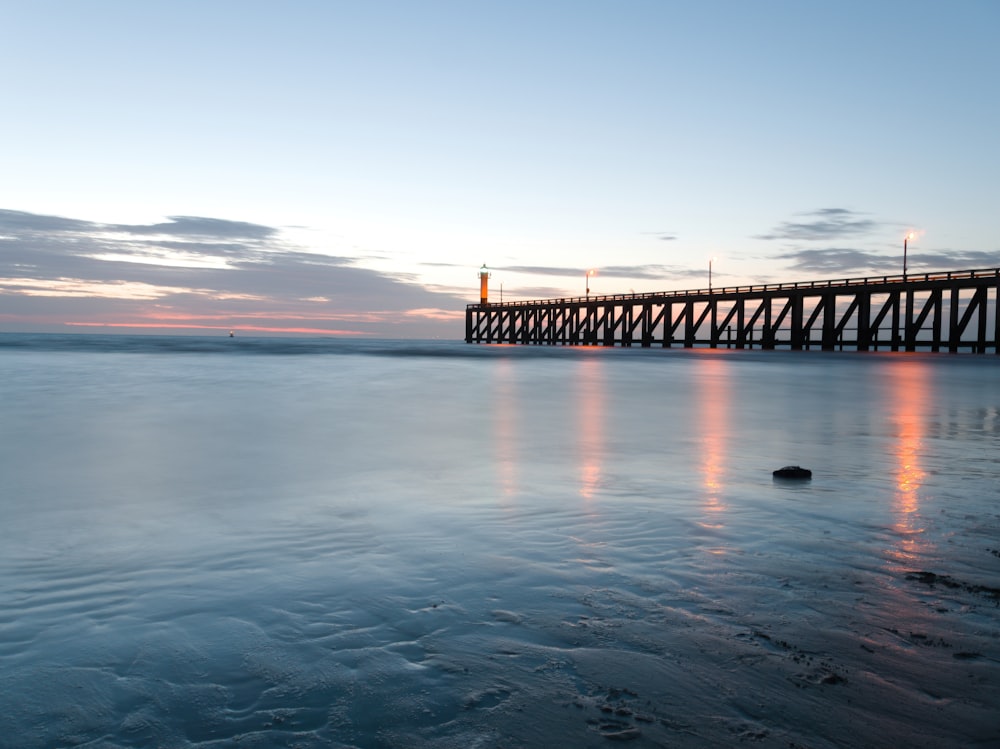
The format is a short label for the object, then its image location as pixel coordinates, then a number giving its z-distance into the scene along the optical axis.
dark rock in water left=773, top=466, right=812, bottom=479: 8.44
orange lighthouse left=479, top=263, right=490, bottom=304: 130.12
